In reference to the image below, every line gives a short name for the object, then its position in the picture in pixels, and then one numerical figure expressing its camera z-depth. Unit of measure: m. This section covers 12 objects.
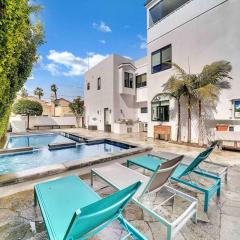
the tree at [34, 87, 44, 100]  43.03
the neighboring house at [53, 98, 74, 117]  36.50
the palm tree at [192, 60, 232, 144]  8.37
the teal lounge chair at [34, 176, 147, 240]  1.52
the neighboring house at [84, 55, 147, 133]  17.16
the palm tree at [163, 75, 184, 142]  9.47
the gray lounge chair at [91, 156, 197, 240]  2.16
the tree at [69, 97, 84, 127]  23.11
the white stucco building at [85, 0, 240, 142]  8.47
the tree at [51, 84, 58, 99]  44.88
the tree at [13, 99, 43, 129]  18.34
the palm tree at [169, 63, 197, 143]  9.28
